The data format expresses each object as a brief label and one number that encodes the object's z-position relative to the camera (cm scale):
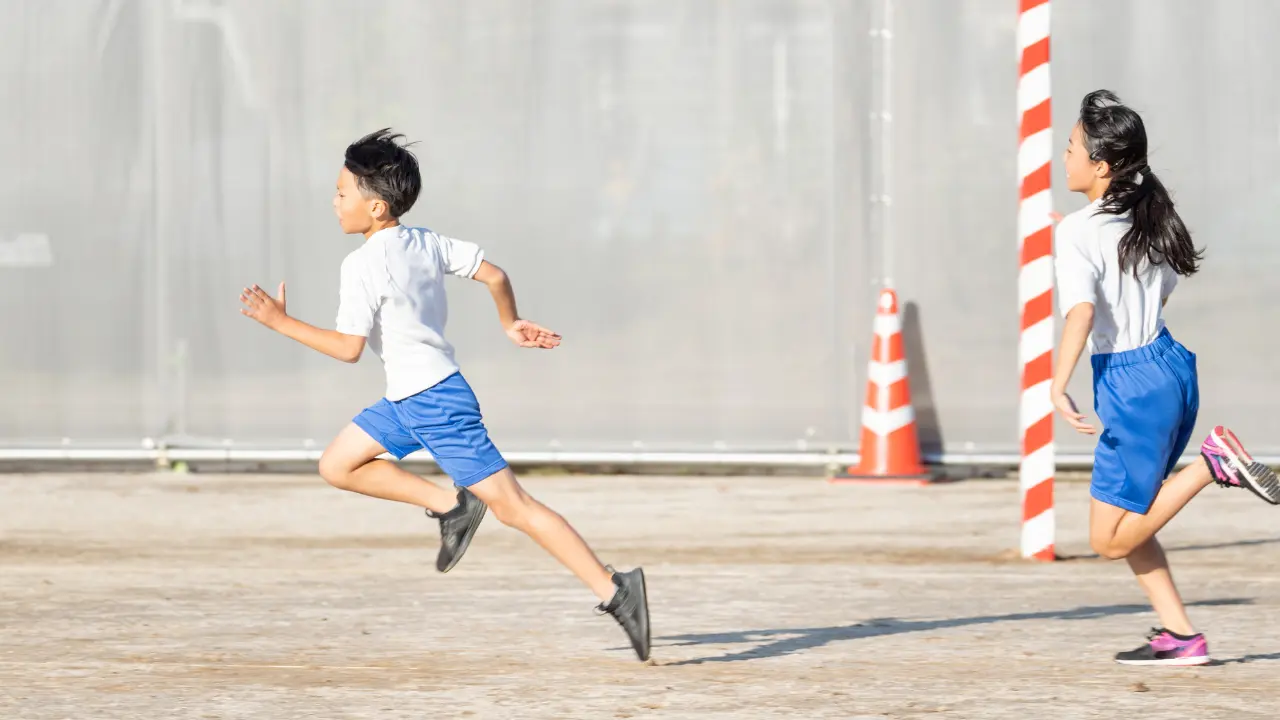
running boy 1329
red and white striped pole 1908
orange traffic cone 2483
